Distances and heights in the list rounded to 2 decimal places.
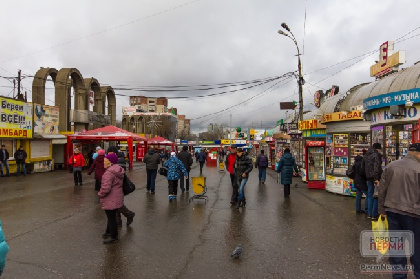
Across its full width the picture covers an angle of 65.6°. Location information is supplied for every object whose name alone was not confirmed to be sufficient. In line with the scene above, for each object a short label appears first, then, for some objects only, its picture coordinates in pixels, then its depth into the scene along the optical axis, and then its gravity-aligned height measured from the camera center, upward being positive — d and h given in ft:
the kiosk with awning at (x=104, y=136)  73.26 +1.61
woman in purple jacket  19.16 -3.10
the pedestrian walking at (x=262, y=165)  55.01 -3.99
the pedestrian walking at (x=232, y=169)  32.30 -2.82
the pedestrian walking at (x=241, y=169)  30.94 -2.66
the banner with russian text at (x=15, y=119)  59.88 +4.95
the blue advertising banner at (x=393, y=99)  26.78 +3.68
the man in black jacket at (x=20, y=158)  61.46 -2.64
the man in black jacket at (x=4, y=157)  57.52 -2.27
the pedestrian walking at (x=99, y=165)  35.53 -2.41
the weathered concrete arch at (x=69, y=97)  91.40 +13.43
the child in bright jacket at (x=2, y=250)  9.55 -3.17
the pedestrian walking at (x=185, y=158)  41.24 -2.02
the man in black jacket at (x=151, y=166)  39.19 -2.81
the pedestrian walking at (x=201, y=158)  78.12 -3.82
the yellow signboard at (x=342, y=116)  38.17 +3.03
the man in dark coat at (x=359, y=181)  27.22 -3.41
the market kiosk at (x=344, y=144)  38.68 -0.44
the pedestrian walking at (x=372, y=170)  25.30 -2.36
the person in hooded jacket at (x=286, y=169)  37.17 -3.20
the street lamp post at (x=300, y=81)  60.77 +11.43
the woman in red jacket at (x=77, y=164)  46.01 -2.94
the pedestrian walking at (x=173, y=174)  33.99 -3.30
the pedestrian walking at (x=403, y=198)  13.01 -2.41
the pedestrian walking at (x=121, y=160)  26.84 -1.43
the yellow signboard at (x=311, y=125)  51.65 +2.59
